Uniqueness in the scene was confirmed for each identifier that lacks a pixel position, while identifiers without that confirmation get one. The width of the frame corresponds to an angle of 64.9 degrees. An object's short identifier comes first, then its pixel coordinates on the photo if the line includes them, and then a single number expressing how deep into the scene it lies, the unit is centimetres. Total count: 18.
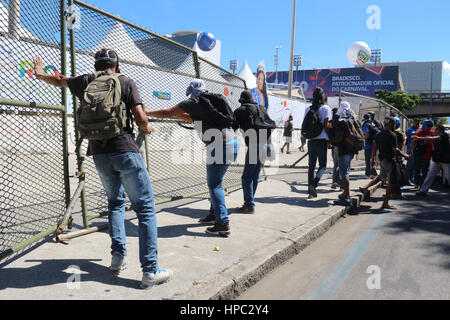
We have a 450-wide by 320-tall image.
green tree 6097
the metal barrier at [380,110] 1379
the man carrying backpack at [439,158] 763
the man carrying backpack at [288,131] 1800
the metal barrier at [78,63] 327
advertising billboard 6831
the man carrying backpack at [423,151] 827
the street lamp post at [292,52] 2597
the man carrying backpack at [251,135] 512
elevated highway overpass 6512
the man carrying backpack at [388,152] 630
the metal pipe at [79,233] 358
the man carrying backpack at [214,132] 387
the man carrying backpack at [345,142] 607
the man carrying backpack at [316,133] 646
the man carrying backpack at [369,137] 923
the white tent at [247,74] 2391
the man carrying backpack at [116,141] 266
